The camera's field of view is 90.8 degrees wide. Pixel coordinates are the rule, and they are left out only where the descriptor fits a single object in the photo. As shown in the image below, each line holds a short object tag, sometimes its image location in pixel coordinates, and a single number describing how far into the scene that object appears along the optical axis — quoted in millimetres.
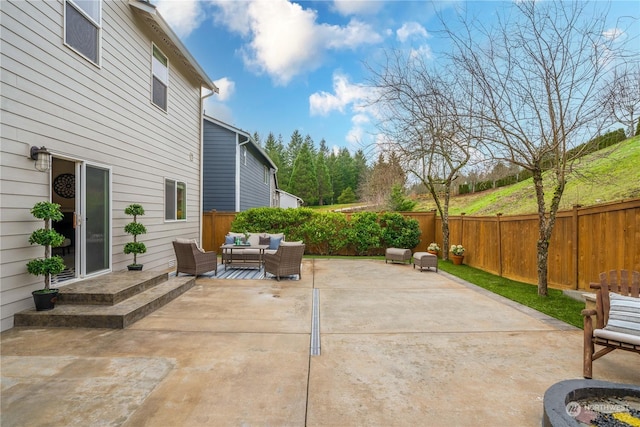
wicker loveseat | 8227
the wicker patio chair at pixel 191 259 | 6668
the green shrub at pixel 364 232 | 11516
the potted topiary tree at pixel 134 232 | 5965
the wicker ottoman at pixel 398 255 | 9422
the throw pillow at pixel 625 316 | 2572
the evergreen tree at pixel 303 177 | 36497
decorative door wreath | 6535
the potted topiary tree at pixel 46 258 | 3830
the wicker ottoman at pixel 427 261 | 8305
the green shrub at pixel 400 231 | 11594
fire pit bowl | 1948
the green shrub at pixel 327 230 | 11492
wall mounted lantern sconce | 4047
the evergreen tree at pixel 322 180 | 39375
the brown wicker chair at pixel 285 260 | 6762
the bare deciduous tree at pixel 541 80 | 4691
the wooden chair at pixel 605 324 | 2529
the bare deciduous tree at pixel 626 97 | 4363
